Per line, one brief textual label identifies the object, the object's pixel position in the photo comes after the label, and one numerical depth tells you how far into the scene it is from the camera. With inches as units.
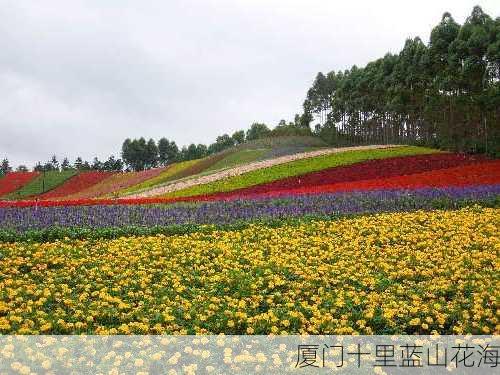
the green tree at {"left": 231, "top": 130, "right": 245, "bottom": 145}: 5369.6
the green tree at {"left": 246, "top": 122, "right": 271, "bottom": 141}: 5329.7
